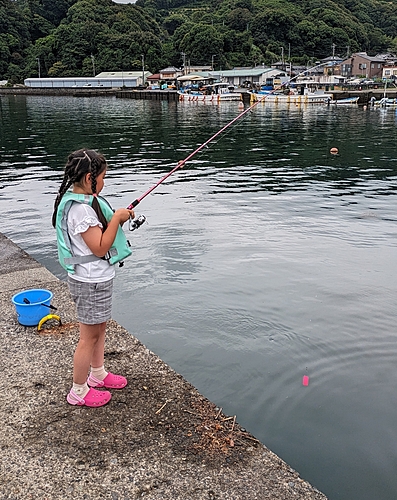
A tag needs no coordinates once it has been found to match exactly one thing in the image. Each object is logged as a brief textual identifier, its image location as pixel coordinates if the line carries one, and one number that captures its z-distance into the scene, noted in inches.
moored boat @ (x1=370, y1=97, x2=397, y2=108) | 2052.2
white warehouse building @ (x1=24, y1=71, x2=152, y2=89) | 4074.8
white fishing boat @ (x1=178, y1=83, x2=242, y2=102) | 2682.1
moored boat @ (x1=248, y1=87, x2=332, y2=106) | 2379.4
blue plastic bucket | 175.0
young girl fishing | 120.8
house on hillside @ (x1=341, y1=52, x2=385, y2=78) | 3782.0
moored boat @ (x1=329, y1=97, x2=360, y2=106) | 2279.8
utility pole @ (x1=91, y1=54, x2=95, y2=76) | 4364.9
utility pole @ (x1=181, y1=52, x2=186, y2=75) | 4319.9
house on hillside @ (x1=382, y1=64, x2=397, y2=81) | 3609.7
